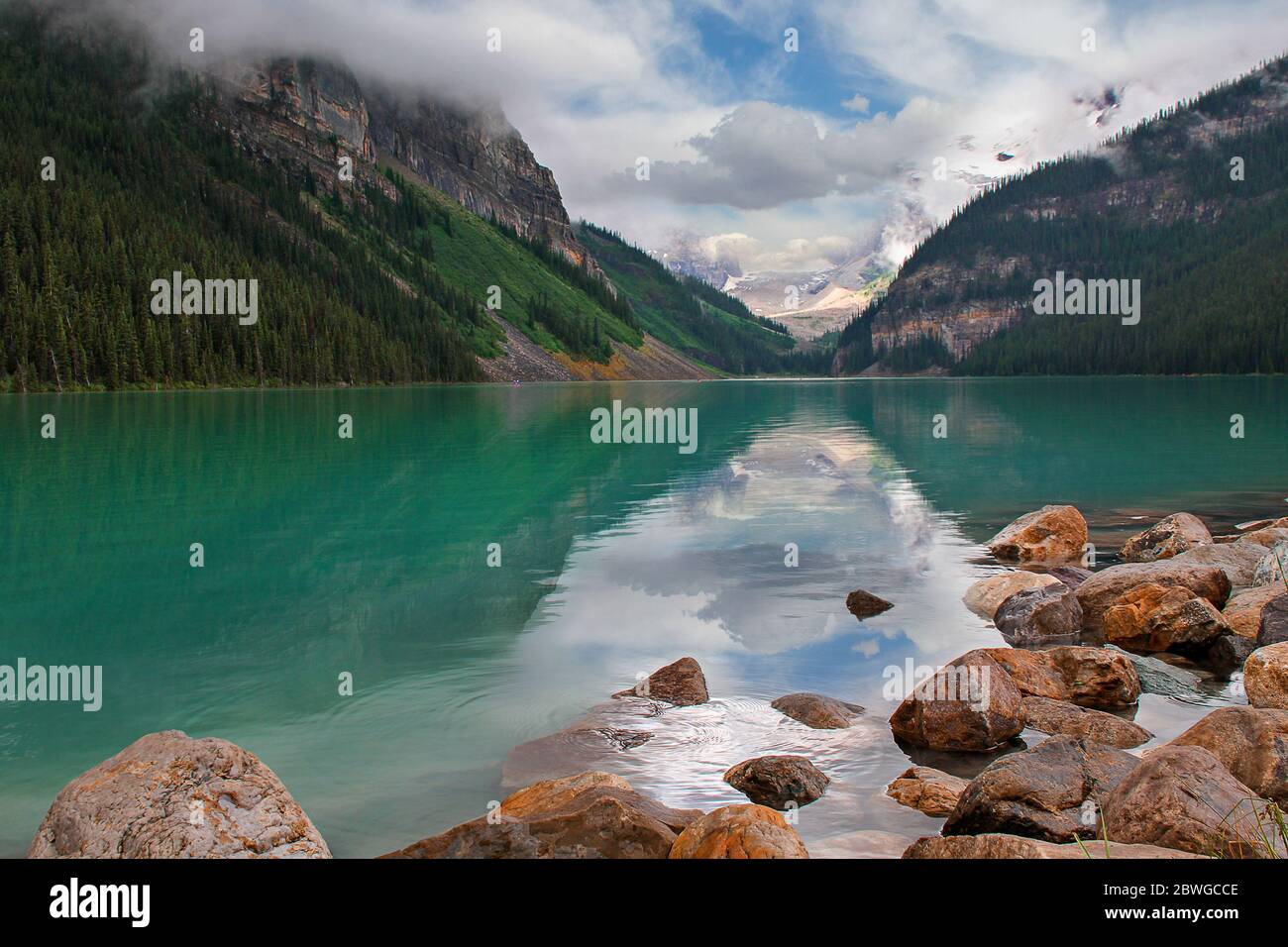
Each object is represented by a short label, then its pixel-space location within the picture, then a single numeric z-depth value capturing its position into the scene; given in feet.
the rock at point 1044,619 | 56.59
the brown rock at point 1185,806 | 24.34
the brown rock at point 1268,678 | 39.96
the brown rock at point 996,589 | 62.23
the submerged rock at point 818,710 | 41.73
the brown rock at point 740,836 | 23.07
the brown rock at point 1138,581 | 57.16
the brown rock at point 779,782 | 33.30
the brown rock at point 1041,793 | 28.48
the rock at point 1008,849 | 21.56
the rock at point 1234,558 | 67.05
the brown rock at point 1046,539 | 78.64
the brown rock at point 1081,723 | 38.75
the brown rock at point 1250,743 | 29.94
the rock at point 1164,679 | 46.34
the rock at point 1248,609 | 52.31
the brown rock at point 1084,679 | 44.29
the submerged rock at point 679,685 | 45.01
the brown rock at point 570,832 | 25.57
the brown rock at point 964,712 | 39.34
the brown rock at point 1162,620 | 52.29
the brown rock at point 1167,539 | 74.59
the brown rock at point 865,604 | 61.79
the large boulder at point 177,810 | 24.61
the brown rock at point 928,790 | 32.42
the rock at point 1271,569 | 59.41
